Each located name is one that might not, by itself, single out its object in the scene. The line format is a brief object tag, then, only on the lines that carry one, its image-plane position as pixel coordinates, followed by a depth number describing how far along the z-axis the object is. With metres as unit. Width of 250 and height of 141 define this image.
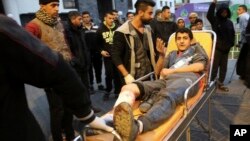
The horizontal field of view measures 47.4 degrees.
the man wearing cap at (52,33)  2.84
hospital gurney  1.99
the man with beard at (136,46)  3.09
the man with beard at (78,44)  4.08
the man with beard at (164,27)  5.24
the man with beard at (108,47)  5.40
